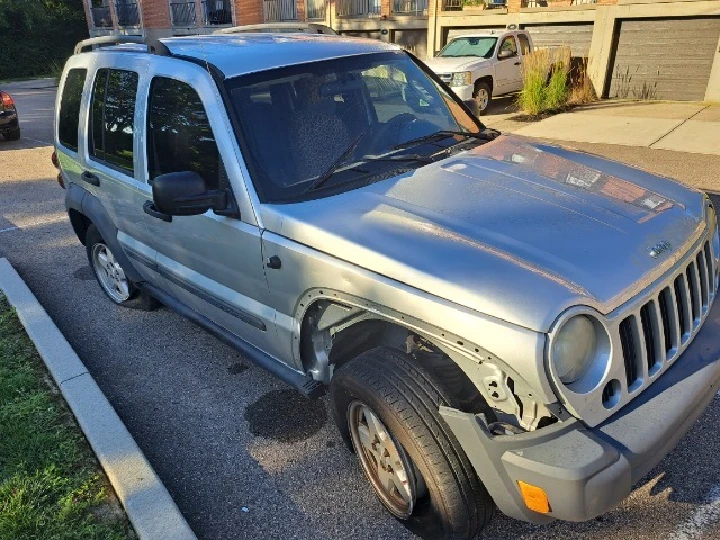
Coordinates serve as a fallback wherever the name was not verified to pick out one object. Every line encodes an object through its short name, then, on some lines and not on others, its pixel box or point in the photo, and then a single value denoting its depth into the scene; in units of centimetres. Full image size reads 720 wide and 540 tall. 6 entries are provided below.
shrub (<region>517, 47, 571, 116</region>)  1295
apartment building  1434
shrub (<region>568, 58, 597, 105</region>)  1468
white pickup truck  1316
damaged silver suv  196
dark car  1225
